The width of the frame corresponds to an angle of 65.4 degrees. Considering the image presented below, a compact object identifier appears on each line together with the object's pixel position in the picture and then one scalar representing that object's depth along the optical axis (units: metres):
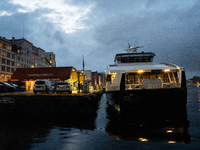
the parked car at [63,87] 19.66
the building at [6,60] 55.73
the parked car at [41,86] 19.70
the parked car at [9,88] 23.09
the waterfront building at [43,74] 35.69
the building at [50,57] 102.50
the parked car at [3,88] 22.12
